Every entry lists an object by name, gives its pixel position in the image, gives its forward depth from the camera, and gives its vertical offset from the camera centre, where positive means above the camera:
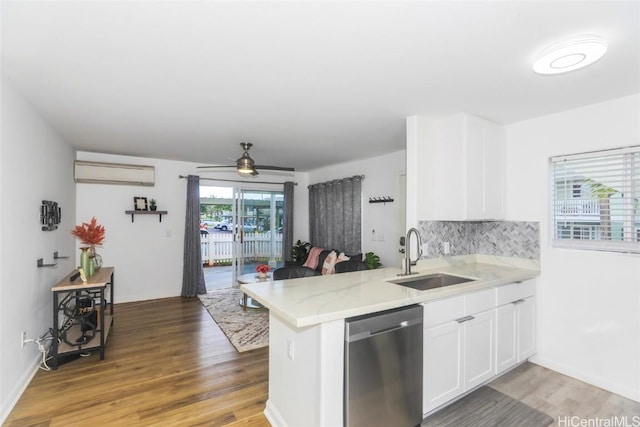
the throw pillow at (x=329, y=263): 4.81 -0.72
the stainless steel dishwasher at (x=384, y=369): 1.69 -0.89
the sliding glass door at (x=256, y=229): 6.12 -0.20
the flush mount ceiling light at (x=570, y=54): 1.61 +0.94
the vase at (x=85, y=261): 3.12 -0.44
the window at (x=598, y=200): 2.40 +0.18
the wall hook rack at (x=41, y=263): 2.79 -0.42
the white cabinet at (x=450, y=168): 2.87 +0.51
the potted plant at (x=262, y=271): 4.59 -0.80
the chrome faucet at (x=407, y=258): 2.61 -0.33
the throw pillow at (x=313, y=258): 5.43 -0.71
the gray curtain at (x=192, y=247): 5.36 -0.50
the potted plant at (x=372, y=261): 4.40 -0.61
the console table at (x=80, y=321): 2.81 -1.06
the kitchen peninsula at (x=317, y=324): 1.63 -0.60
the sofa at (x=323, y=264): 3.71 -0.65
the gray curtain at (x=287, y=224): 6.43 -0.10
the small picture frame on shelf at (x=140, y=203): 5.04 +0.27
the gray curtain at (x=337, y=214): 5.21 +0.10
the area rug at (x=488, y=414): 2.08 -1.40
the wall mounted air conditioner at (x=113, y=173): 4.57 +0.72
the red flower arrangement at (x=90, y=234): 3.23 -0.16
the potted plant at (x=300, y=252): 6.09 -0.66
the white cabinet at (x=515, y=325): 2.55 -0.94
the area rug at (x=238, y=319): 3.41 -1.37
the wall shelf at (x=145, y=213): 4.95 +0.10
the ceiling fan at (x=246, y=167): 3.73 +0.66
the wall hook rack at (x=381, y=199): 4.67 +0.32
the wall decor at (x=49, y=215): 2.87 +0.04
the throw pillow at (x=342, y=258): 4.80 -0.62
